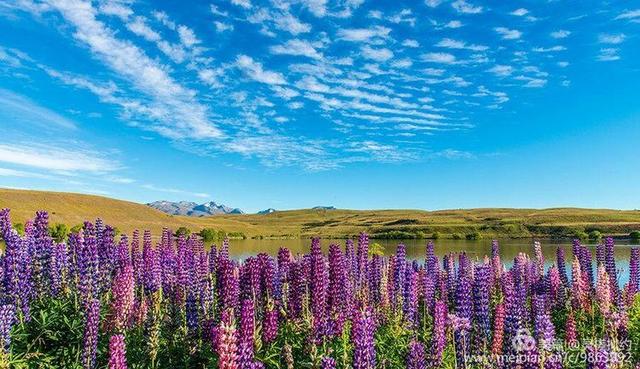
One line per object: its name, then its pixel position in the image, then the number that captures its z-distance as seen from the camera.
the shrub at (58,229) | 83.30
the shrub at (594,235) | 123.49
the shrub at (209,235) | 129.93
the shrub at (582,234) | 130.12
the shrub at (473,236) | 141.89
